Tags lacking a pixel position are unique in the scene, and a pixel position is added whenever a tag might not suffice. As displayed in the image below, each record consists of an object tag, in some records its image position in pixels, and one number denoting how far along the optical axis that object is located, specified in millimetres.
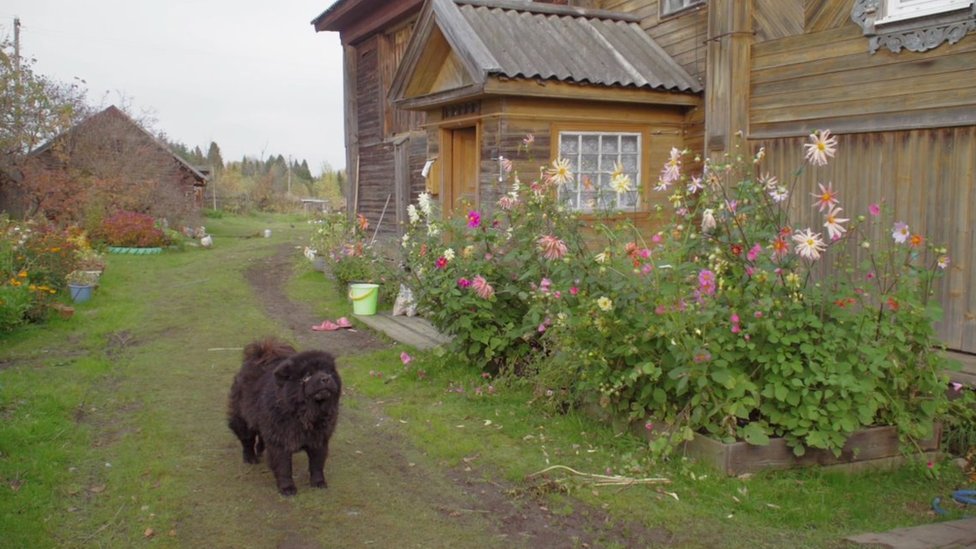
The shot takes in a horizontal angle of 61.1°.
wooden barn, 23922
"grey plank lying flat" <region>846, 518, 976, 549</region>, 4113
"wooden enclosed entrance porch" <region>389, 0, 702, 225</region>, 9242
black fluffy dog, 4926
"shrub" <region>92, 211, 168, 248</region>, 21906
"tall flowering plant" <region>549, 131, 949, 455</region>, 4992
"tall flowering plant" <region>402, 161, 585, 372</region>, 6887
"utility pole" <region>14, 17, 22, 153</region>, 20942
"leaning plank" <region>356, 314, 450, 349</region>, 9164
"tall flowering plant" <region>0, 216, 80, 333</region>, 10203
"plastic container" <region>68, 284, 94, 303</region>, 12859
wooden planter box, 5031
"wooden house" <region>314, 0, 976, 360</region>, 6633
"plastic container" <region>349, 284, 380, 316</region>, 11383
